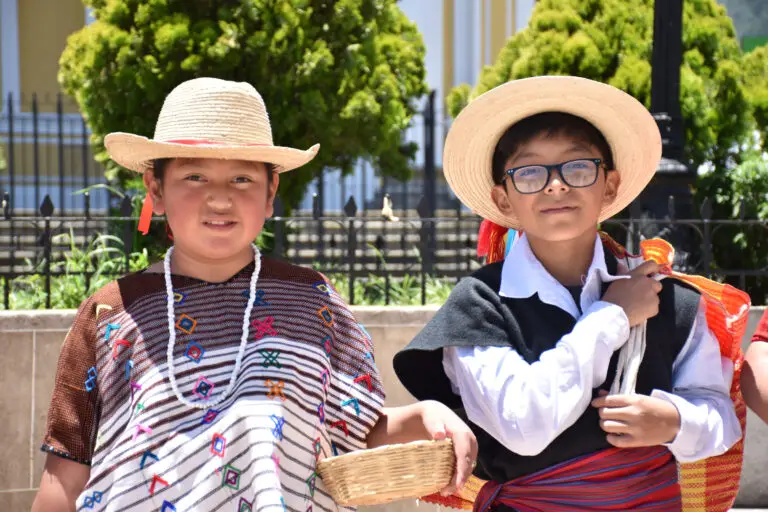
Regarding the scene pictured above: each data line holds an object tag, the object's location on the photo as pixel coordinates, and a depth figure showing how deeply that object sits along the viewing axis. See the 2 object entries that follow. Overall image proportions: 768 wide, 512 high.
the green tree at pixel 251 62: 8.22
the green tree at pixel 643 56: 8.48
